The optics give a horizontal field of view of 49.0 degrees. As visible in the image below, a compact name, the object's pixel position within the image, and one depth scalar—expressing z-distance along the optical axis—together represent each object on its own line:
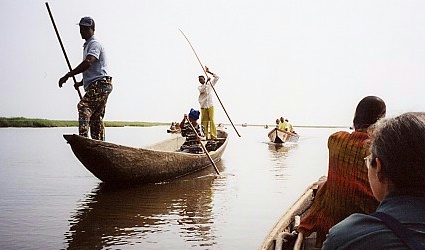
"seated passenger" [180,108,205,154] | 8.85
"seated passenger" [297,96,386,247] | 2.45
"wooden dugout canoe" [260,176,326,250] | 2.98
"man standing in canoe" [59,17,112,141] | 6.21
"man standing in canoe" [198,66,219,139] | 11.73
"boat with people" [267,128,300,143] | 22.44
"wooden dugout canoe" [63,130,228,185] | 6.26
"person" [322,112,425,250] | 1.18
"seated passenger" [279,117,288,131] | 23.22
